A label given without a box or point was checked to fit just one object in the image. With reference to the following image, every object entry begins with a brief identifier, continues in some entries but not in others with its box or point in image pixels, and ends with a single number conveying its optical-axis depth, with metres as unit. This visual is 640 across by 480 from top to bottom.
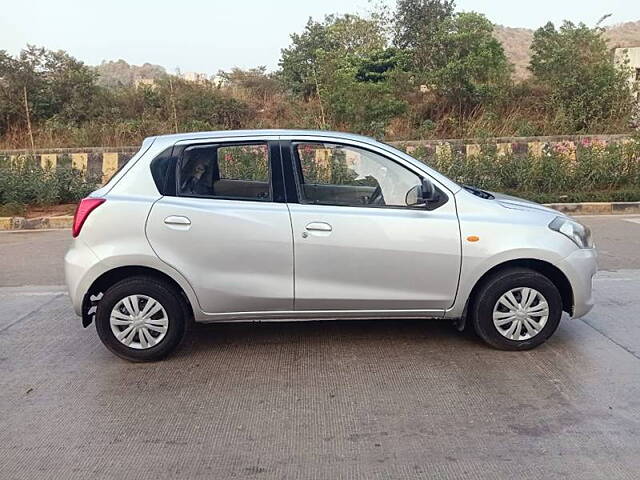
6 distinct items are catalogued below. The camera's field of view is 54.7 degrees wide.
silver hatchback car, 4.49
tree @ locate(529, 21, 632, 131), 17.00
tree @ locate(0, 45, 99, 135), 18.67
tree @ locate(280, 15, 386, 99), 22.08
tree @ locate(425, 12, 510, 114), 18.14
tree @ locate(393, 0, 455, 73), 21.80
